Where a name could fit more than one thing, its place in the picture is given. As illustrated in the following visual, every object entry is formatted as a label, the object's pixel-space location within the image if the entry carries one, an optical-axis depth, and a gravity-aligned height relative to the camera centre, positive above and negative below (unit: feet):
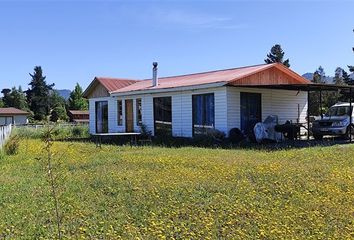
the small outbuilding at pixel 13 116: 221.25 +0.10
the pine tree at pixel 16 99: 255.91 +9.86
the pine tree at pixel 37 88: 255.74 +16.31
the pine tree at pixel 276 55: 218.16 +28.24
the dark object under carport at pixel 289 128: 65.72 -2.41
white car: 67.33 -1.74
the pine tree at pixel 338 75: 215.88 +20.83
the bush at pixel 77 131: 99.82 -3.69
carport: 61.12 +3.63
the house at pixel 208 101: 67.41 +2.04
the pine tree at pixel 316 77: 192.73 +15.29
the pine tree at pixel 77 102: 258.37 +7.71
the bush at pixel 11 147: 52.44 -3.66
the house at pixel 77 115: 227.81 +0.09
